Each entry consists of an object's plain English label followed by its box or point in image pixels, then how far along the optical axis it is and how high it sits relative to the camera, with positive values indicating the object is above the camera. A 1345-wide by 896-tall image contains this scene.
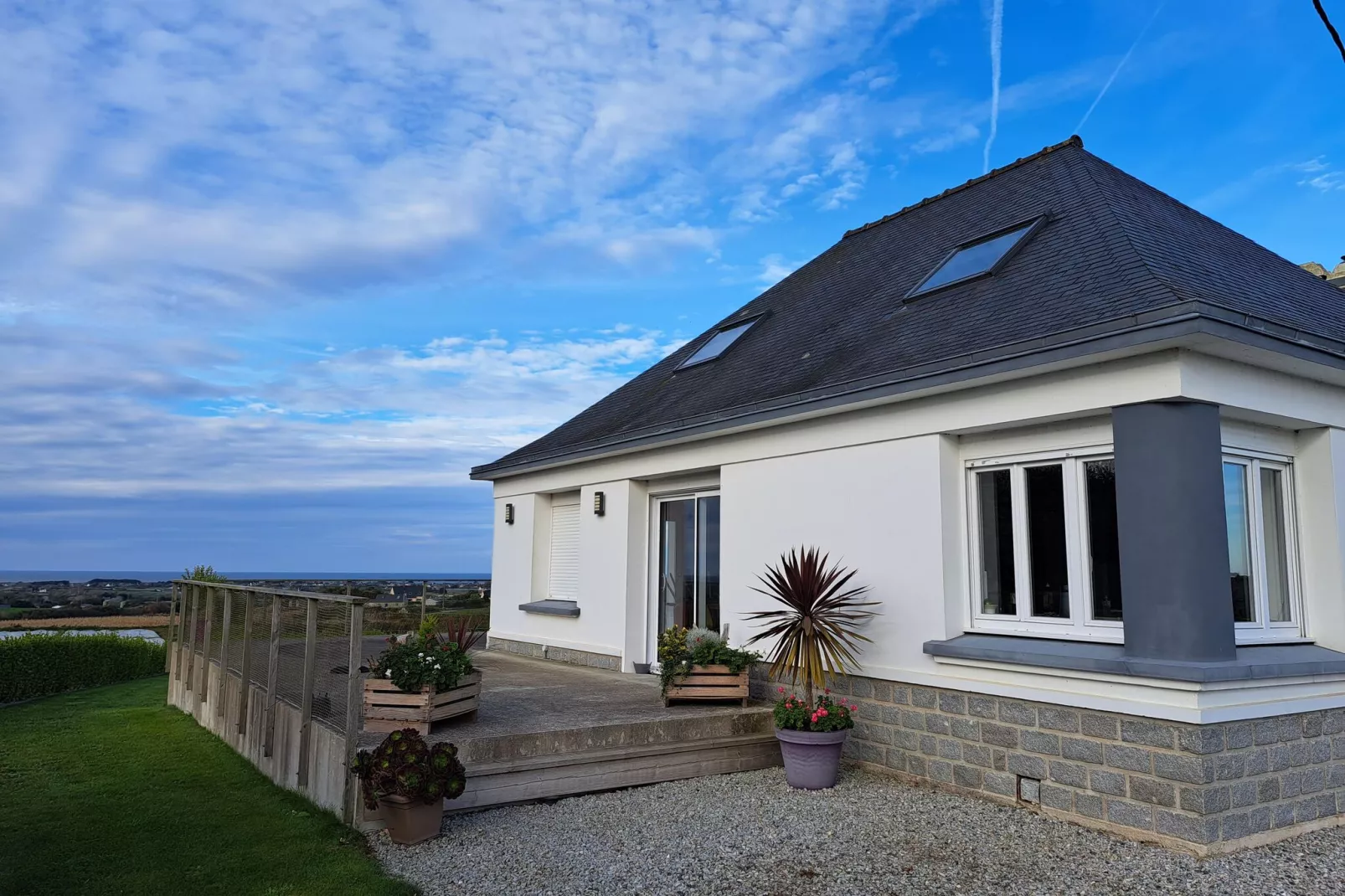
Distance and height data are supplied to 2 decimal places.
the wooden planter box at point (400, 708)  5.85 -1.12
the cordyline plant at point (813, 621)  6.55 -0.55
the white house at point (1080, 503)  4.98 +0.39
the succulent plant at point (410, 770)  4.92 -1.33
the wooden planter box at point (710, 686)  7.23 -1.17
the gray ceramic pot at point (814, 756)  6.24 -1.54
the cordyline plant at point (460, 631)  6.35 -0.64
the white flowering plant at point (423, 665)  5.88 -0.83
